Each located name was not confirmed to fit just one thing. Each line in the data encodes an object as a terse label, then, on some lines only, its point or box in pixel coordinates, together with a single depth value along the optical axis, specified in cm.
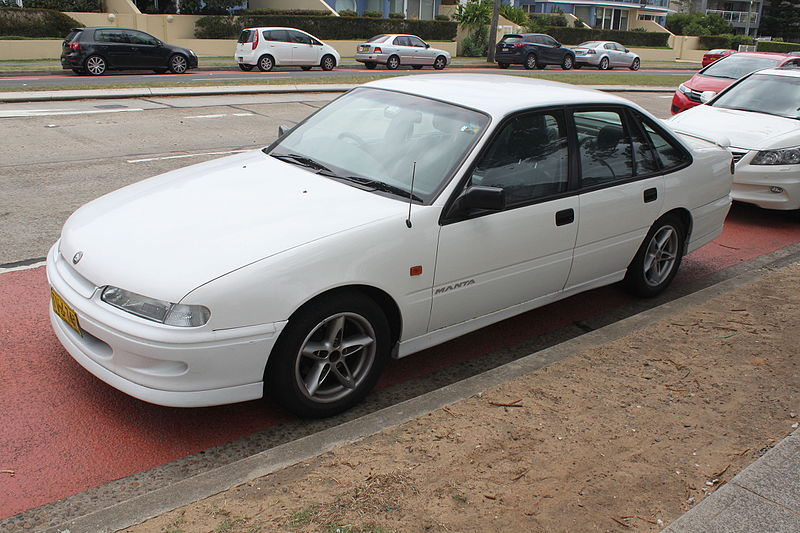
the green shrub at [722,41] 6575
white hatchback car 2894
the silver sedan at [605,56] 4250
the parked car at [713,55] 3548
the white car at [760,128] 866
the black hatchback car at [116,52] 2508
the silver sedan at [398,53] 3459
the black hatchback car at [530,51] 3888
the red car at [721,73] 1513
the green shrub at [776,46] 6512
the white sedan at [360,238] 364
